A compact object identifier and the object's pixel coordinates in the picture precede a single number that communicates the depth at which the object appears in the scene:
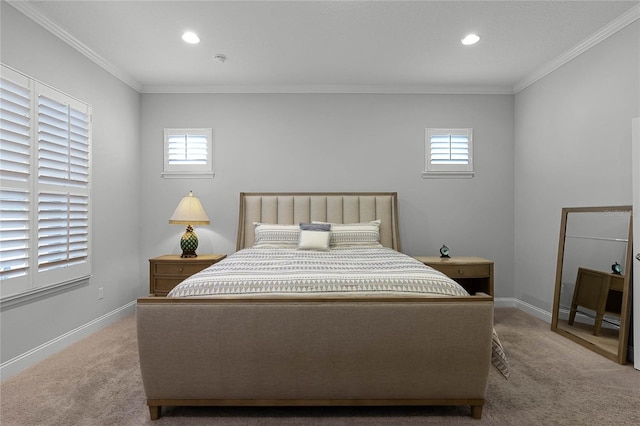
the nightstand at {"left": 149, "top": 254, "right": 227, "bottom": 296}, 3.71
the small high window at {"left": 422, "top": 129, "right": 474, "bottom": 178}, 4.33
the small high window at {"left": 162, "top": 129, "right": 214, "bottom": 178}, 4.29
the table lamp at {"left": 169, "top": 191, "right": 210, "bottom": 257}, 3.81
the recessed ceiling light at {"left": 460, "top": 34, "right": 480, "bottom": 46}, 3.05
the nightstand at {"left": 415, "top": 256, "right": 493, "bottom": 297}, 3.64
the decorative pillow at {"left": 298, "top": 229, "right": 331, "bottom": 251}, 3.42
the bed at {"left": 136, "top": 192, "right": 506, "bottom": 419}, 1.83
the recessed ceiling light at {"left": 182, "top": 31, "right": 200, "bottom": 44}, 2.99
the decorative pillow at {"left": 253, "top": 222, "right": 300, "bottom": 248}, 3.66
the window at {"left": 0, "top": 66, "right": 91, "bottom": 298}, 2.41
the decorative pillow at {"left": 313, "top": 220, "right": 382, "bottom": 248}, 3.65
